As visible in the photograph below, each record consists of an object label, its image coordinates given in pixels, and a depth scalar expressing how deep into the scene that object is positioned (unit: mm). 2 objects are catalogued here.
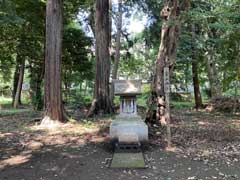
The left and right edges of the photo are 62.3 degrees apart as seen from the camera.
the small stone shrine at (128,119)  4241
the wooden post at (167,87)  4192
